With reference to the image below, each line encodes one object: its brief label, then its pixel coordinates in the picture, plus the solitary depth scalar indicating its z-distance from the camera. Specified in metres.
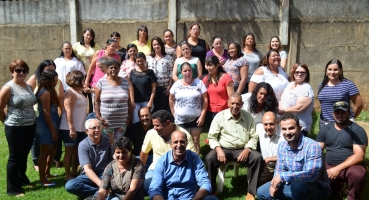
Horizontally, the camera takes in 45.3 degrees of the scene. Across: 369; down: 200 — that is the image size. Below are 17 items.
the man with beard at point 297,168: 5.04
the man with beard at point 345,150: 5.48
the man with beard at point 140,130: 6.51
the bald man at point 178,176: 5.18
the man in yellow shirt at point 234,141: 6.00
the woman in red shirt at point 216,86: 6.91
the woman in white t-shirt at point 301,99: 6.45
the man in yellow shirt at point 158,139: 5.71
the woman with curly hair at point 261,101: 6.31
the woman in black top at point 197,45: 7.82
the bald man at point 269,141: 5.95
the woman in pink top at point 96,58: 7.75
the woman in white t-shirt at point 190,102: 6.78
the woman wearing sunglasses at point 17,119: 5.88
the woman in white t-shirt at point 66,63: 7.87
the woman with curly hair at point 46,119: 6.24
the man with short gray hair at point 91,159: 5.80
